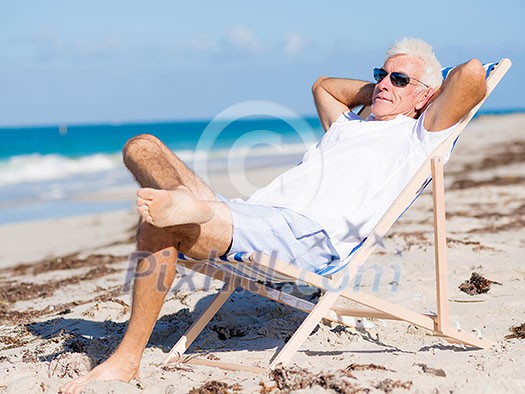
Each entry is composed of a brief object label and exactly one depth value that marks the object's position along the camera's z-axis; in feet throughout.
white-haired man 9.84
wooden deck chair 10.06
